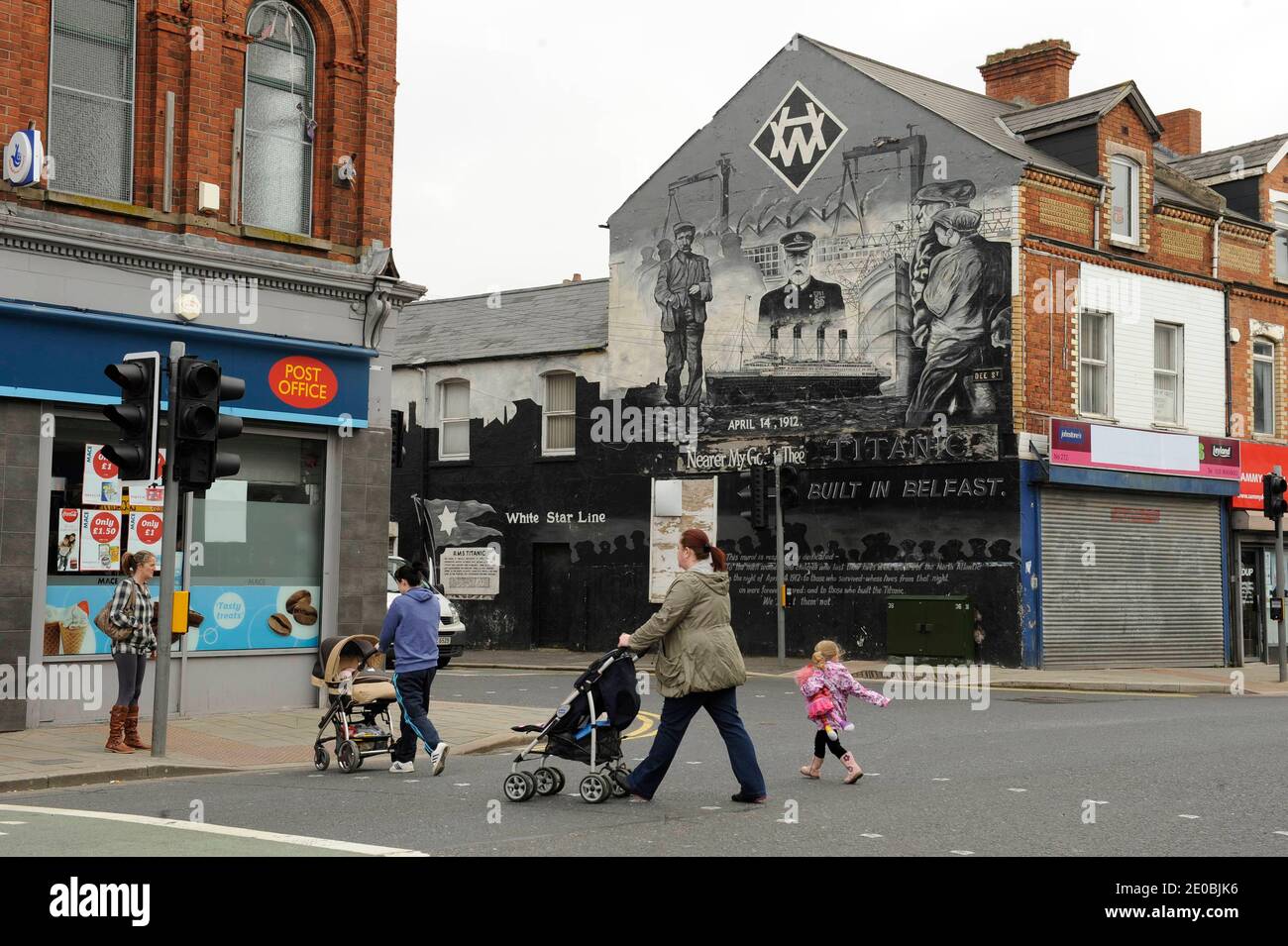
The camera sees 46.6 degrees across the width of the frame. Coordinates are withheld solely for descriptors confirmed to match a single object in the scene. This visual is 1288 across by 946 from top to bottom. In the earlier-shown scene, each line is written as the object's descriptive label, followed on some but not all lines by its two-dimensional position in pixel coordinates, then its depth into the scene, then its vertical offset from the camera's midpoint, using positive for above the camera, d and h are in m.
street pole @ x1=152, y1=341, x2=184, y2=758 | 12.52 -0.15
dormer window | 28.22 +6.97
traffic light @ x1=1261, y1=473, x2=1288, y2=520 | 24.30 +1.19
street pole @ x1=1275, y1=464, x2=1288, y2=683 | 23.58 -0.07
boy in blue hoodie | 11.98 -0.70
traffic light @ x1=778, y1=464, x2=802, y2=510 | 25.72 +1.32
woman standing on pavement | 13.08 -0.79
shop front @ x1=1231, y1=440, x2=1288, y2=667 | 29.52 +0.20
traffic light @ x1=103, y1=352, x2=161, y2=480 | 12.18 +1.21
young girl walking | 11.84 -1.04
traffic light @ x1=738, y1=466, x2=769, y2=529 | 26.19 +1.17
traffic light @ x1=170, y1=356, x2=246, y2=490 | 12.45 +1.14
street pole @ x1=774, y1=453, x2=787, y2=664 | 25.72 +0.74
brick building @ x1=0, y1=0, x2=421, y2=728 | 14.63 +2.84
